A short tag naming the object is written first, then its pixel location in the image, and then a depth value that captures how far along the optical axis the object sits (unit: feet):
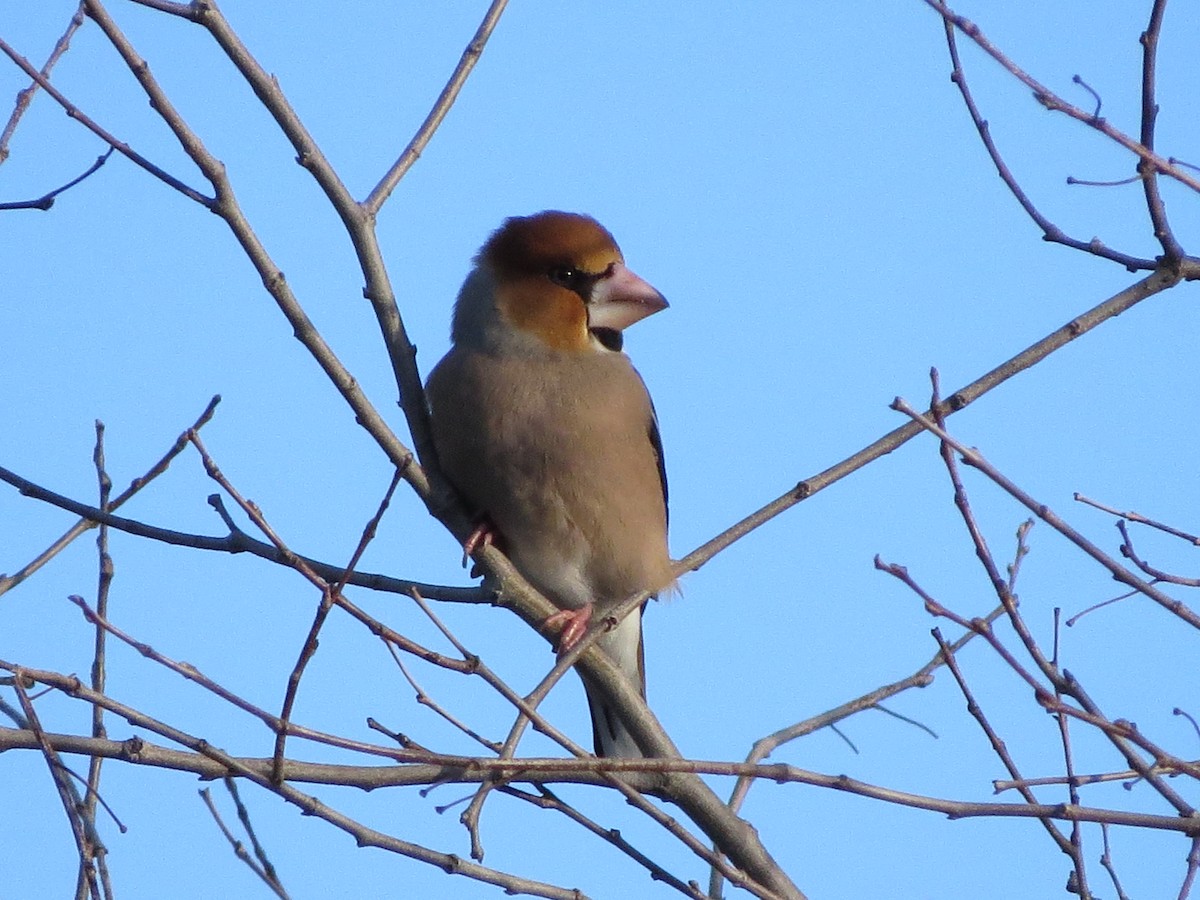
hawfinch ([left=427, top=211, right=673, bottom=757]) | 32.14
